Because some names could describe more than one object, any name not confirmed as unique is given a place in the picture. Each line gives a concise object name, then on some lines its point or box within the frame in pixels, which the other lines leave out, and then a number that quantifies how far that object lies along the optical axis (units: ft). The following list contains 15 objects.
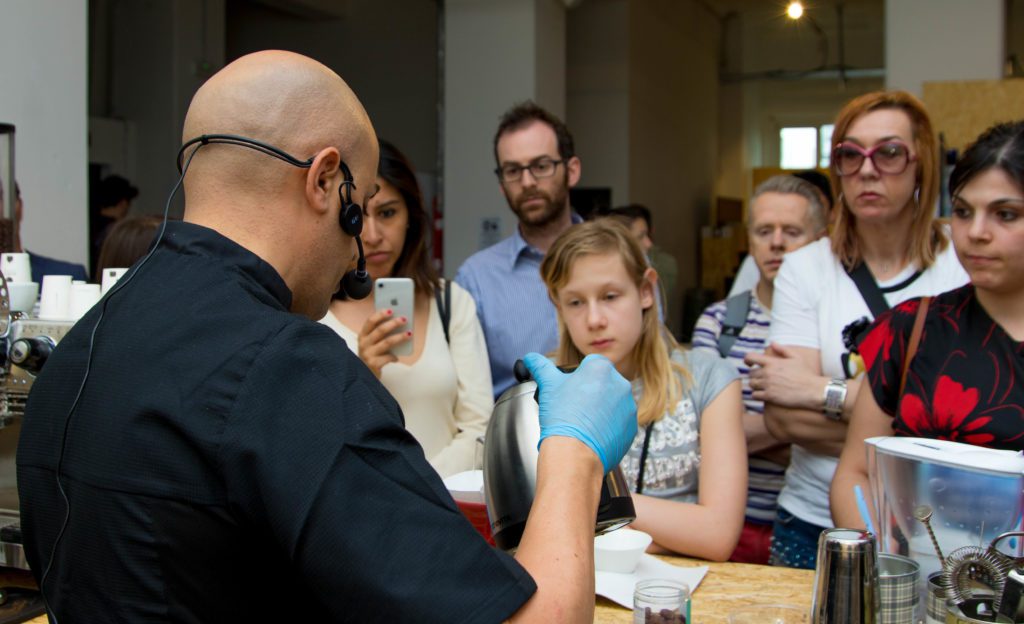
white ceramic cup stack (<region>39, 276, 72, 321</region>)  5.44
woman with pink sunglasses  7.09
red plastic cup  5.20
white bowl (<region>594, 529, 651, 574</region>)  5.40
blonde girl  6.44
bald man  2.85
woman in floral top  5.61
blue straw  4.88
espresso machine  4.90
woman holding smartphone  7.40
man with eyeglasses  8.98
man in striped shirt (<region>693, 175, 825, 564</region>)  8.02
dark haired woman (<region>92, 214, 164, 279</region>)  8.06
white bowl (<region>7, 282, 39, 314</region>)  5.59
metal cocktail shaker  4.14
